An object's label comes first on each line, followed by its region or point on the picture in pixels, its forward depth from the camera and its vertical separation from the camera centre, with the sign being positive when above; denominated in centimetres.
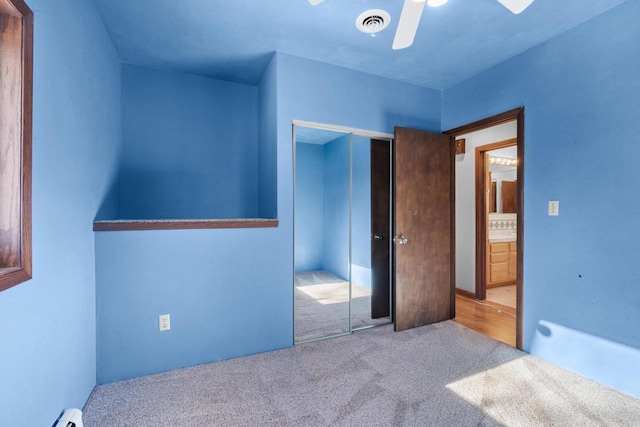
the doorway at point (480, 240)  301 -48
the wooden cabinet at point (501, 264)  418 -87
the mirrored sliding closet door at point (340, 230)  292 -27
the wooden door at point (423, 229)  273 -22
